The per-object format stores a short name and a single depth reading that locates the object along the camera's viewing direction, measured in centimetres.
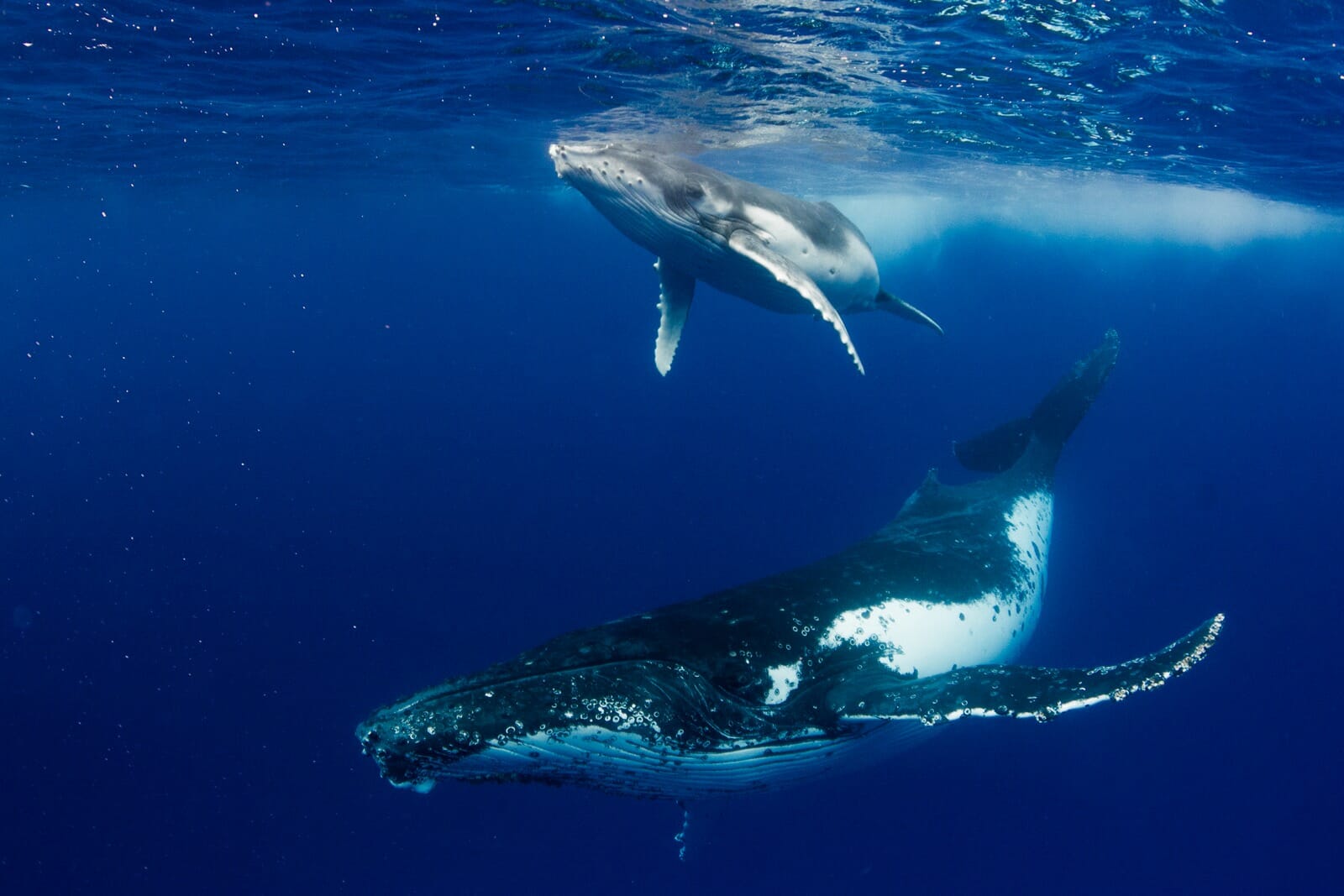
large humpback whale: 353
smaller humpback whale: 629
